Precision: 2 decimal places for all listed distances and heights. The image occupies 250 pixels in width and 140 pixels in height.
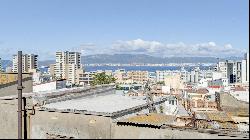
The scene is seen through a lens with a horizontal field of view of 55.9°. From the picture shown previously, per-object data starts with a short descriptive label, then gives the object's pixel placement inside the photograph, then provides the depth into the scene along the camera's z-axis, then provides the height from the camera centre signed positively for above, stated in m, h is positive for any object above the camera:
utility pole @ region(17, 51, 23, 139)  7.35 -0.87
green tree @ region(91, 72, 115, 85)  40.15 -2.12
